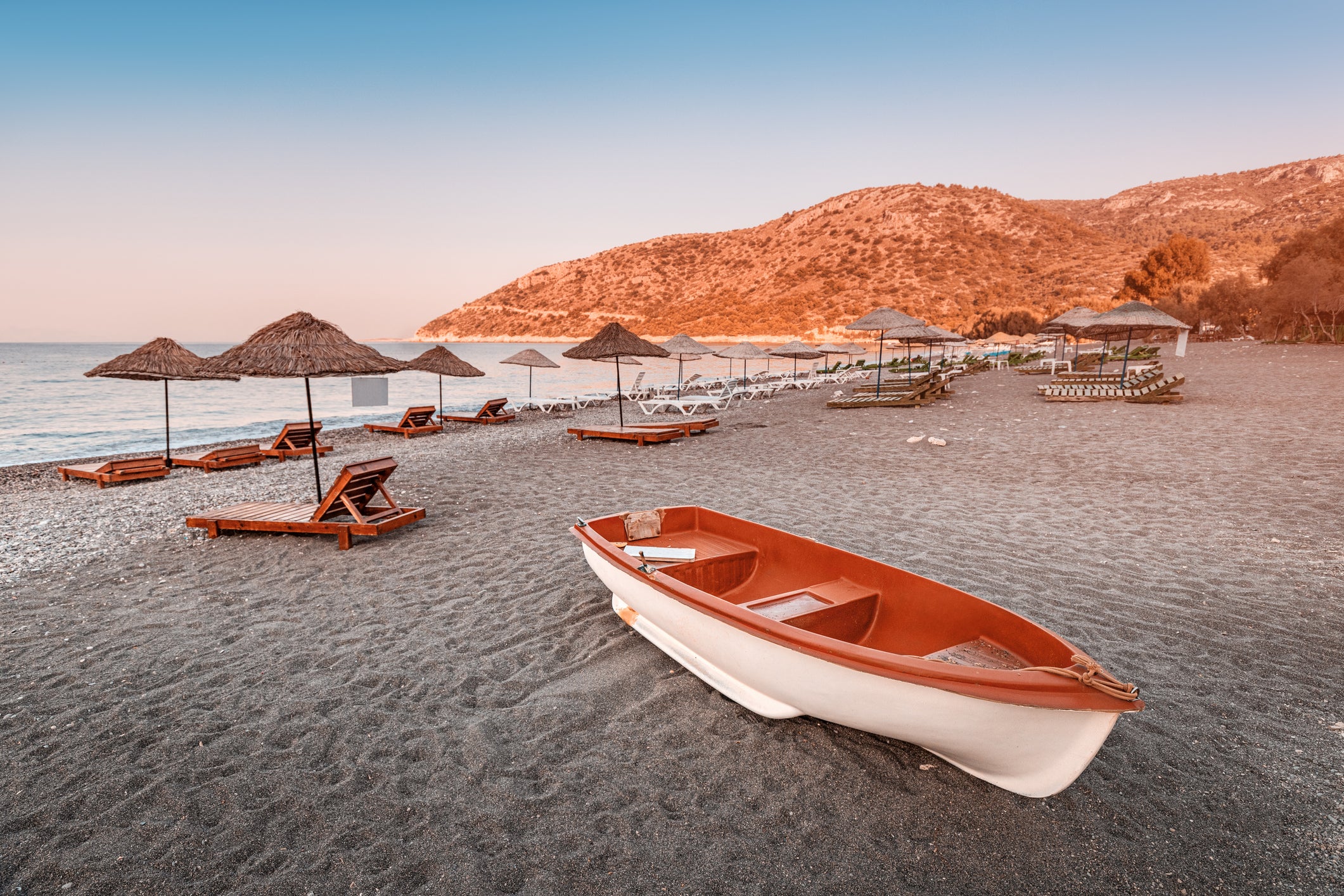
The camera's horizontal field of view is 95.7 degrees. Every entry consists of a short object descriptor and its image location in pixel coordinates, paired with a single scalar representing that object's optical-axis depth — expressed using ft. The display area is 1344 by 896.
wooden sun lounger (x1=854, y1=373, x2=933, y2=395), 59.52
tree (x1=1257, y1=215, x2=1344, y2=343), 106.63
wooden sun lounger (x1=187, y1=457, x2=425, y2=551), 18.45
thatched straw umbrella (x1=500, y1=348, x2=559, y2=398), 63.98
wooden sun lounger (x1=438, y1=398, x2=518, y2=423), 55.93
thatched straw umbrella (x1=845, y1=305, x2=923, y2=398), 52.70
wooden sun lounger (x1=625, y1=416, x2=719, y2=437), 40.65
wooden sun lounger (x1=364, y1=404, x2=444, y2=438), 49.85
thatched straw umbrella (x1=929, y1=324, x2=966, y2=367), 59.82
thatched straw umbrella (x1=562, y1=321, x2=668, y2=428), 37.47
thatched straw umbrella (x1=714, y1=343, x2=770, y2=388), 74.35
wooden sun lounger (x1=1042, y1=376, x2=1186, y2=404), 46.96
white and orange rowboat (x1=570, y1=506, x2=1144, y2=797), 6.40
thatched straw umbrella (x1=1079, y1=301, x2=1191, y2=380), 51.76
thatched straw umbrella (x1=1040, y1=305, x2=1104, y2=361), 69.21
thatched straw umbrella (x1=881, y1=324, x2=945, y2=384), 55.88
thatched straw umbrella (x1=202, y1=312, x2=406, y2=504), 20.03
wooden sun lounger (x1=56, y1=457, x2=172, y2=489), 29.89
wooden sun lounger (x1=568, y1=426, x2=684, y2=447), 38.65
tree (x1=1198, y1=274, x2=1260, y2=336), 140.97
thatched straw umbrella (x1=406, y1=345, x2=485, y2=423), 48.88
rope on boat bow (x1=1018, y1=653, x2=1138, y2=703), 6.10
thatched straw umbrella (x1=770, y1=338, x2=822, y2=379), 78.54
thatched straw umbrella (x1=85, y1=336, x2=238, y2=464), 30.94
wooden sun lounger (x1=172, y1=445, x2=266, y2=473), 34.27
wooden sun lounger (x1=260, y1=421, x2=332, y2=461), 38.19
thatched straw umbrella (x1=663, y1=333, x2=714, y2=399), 57.31
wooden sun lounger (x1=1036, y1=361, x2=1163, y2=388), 57.36
